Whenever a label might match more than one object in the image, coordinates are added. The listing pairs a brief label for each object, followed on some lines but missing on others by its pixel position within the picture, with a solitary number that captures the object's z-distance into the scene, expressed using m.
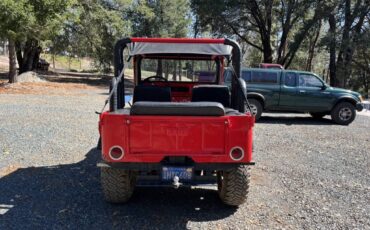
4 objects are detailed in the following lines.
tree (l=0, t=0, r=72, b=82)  14.65
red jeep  4.13
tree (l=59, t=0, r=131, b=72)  26.19
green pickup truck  12.63
